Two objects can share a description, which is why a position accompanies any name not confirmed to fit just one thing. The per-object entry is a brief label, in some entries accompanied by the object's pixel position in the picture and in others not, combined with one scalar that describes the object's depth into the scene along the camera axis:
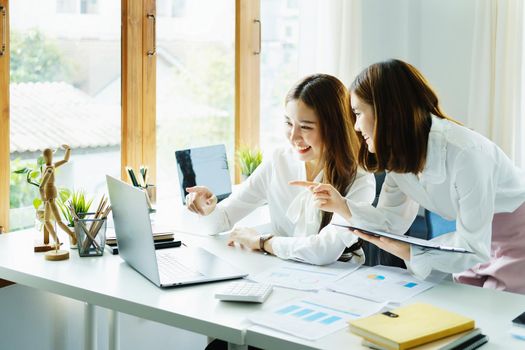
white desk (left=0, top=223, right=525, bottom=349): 1.50
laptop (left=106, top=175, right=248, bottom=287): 1.80
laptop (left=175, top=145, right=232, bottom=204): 2.76
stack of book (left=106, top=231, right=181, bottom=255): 2.21
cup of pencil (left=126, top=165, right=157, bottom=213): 2.54
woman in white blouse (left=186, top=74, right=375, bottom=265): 2.05
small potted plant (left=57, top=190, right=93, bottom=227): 2.21
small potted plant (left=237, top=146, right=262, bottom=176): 3.36
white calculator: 1.67
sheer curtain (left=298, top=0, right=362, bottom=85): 3.85
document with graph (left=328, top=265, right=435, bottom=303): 1.75
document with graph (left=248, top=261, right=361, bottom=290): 1.84
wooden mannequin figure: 2.10
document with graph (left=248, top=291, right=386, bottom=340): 1.50
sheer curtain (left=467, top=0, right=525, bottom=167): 3.73
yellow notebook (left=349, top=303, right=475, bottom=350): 1.38
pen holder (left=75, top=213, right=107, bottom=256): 2.11
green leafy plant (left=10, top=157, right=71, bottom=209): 2.21
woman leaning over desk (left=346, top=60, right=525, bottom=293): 1.82
